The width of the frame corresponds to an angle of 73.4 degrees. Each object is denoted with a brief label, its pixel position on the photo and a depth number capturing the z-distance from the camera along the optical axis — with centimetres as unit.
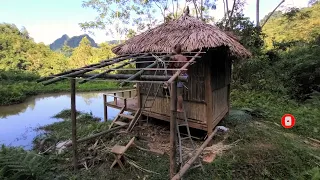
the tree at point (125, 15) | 2017
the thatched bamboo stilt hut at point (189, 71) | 441
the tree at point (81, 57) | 2947
